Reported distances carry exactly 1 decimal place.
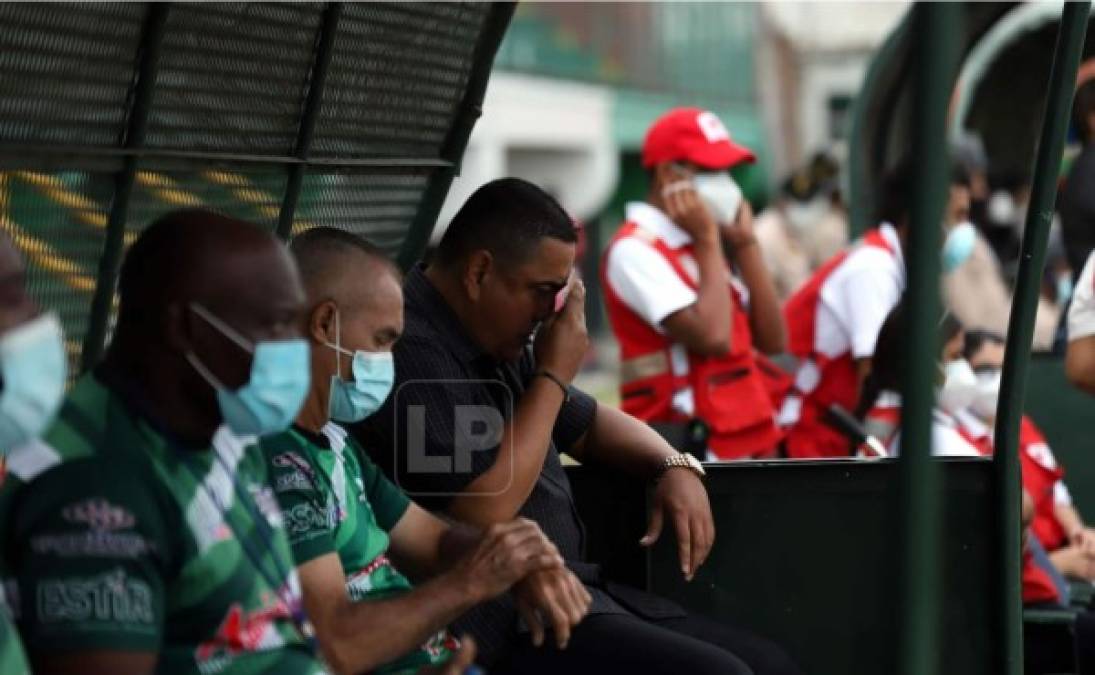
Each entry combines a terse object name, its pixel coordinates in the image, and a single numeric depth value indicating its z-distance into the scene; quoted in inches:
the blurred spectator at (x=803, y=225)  564.4
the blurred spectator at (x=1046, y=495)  246.4
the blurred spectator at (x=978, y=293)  395.5
